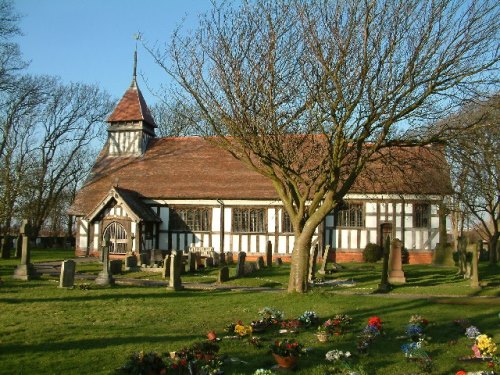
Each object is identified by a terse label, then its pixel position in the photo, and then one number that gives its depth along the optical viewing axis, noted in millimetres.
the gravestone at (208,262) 25578
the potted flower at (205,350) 7855
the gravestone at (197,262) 23742
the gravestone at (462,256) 22445
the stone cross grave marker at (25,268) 18500
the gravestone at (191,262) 23109
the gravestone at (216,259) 26703
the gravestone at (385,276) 17750
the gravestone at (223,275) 19719
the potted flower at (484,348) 8414
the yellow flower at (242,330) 9906
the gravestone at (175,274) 16938
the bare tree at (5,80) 22953
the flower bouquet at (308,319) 11000
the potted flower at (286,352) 7910
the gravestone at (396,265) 19969
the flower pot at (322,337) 9781
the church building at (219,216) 30703
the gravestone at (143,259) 24672
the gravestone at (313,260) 21411
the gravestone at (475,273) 18406
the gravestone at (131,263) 23281
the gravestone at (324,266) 23494
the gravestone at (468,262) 20586
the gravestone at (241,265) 21641
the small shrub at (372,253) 30078
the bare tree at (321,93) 13430
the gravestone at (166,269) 20625
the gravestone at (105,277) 17469
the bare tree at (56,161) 48781
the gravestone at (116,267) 21547
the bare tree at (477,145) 13914
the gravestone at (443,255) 28734
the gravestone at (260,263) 24766
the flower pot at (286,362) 7891
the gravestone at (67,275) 16486
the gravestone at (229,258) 28903
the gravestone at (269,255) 26852
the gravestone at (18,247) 32469
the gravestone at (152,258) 25419
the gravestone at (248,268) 22531
